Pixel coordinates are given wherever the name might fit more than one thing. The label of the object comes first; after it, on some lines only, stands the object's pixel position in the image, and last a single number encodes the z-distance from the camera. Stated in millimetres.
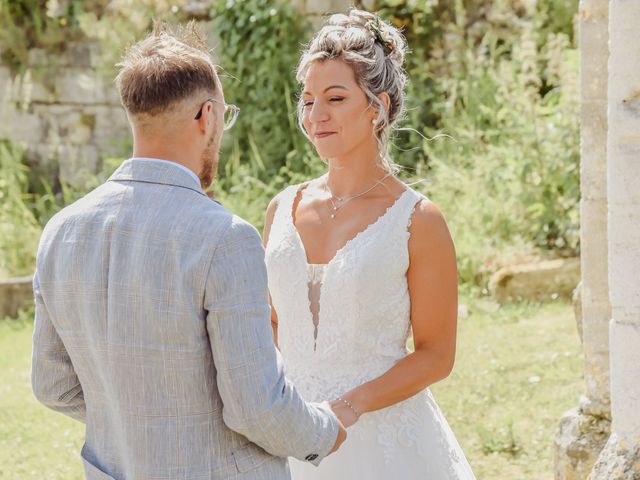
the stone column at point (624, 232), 2781
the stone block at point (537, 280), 7570
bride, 2785
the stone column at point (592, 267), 4227
